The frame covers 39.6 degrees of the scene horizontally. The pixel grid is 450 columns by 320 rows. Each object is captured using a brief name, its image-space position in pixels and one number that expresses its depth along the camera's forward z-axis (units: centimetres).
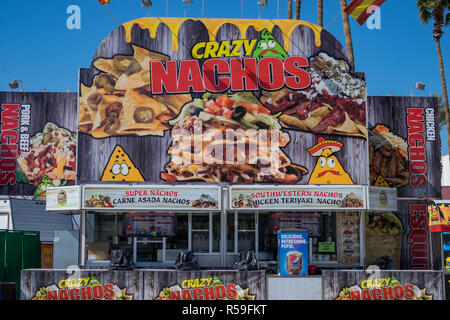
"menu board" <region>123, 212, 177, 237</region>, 2305
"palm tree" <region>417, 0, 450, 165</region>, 3638
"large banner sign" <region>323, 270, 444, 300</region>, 1802
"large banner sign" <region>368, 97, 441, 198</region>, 2786
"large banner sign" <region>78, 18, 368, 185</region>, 2370
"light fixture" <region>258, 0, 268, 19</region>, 2647
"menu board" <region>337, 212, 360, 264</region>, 2344
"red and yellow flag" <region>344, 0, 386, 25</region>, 2333
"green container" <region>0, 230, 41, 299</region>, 2134
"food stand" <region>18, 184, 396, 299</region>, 2238
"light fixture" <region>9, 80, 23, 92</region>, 3000
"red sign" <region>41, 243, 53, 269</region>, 2655
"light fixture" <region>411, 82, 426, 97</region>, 2929
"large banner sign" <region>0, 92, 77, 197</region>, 2939
